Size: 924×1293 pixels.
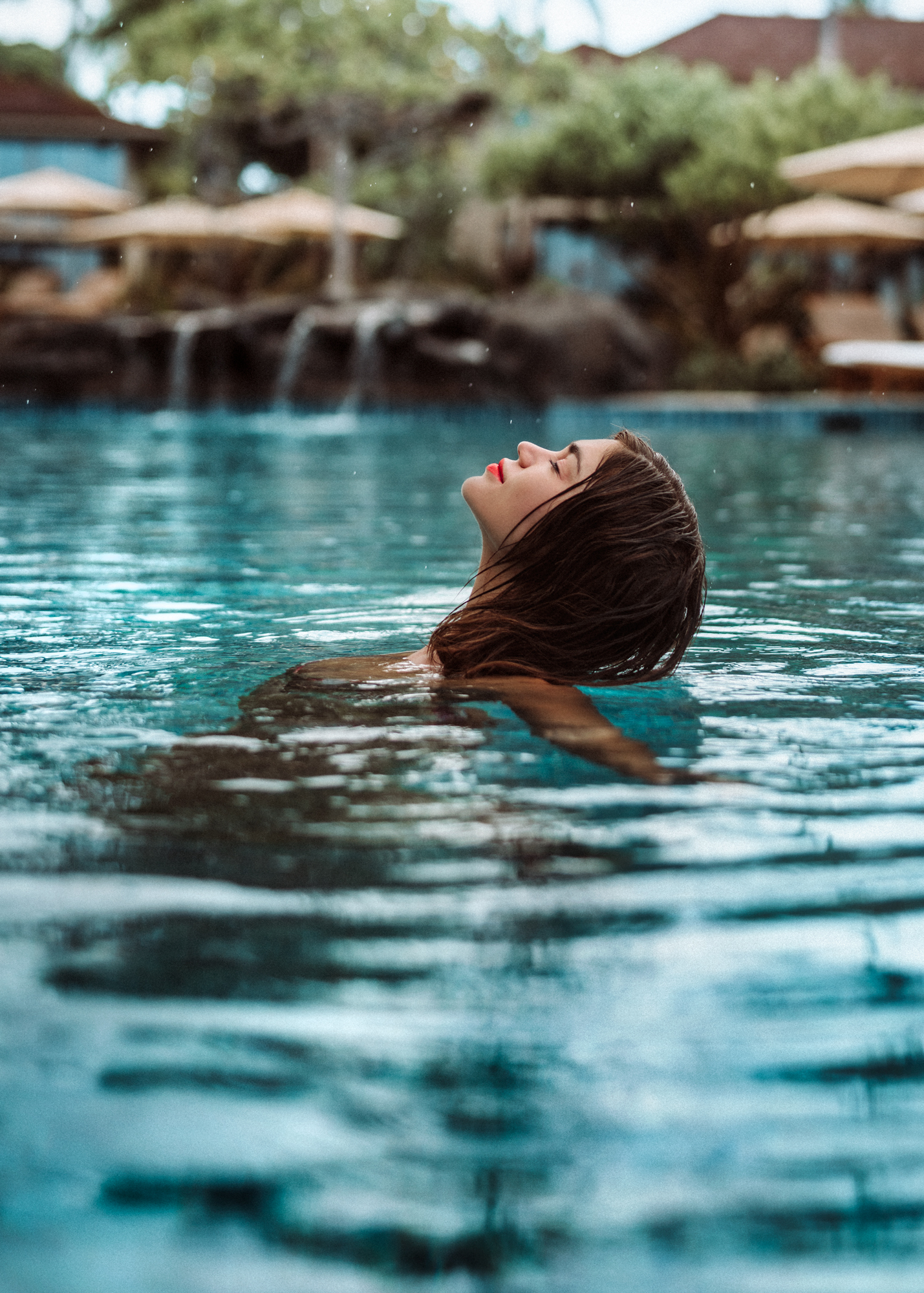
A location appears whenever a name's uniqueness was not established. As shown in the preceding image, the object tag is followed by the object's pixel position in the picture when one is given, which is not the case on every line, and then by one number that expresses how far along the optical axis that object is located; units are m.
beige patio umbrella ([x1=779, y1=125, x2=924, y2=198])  17.69
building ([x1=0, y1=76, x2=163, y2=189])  32.62
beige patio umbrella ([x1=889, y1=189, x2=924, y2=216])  17.42
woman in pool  3.29
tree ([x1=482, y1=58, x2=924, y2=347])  22.70
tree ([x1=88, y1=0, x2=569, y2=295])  23.45
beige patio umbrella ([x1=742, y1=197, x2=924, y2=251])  21.52
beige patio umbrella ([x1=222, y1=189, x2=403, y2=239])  24.83
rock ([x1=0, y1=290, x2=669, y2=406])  20.55
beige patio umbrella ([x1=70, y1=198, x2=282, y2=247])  25.03
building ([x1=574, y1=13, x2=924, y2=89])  34.16
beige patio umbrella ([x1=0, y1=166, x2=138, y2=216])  26.45
